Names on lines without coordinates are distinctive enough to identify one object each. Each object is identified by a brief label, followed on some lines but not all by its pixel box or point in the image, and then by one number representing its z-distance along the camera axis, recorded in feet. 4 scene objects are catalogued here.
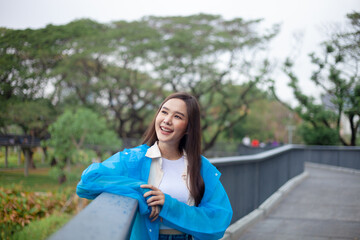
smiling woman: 7.24
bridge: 4.68
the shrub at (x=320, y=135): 82.89
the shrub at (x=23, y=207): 29.96
